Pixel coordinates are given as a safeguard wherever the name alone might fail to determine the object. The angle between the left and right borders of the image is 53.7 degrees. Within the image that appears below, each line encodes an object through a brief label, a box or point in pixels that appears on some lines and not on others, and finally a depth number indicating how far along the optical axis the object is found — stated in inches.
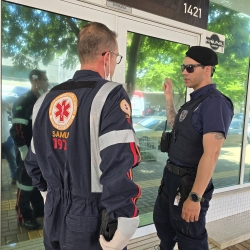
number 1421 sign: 90.2
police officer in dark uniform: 60.9
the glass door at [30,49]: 73.1
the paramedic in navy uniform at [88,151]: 37.7
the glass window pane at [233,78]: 132.7
